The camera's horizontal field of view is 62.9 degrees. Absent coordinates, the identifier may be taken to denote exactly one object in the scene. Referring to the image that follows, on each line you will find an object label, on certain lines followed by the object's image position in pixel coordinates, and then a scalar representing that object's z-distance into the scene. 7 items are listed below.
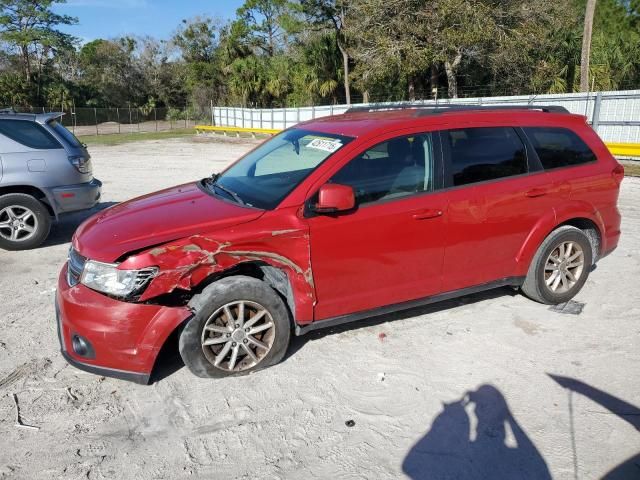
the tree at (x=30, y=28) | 44.31
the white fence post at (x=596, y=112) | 15.48
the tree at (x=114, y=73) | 51.69
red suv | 3.31
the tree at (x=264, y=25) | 43.50
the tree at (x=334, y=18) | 31.40
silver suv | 6.55
